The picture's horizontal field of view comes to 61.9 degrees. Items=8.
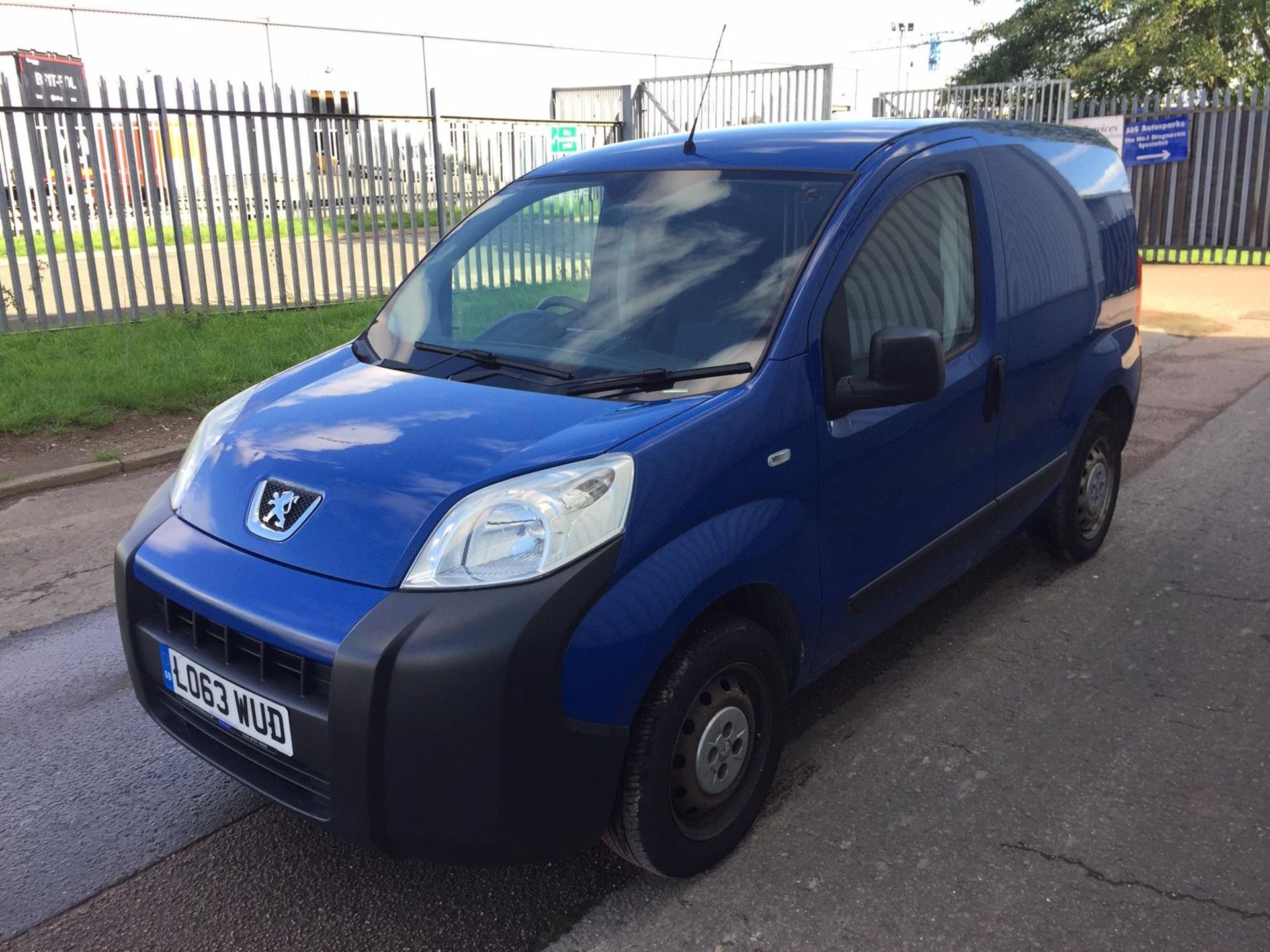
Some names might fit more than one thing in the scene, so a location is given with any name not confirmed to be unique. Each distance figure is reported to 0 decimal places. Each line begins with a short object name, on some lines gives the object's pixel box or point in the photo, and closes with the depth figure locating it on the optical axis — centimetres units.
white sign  1585
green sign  1306
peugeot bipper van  221
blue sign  1545
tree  1936
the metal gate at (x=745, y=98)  1513
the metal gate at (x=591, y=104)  1538
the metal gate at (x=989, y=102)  1675
